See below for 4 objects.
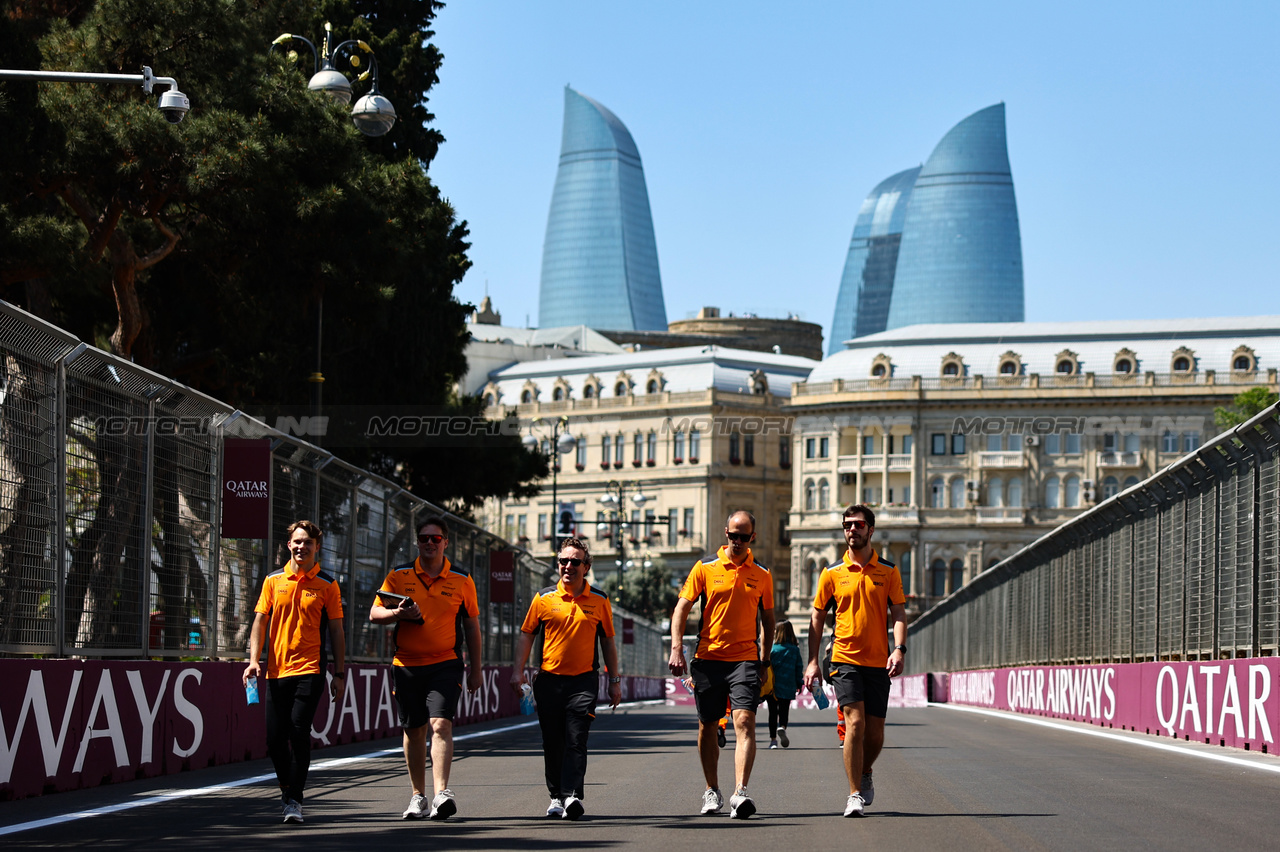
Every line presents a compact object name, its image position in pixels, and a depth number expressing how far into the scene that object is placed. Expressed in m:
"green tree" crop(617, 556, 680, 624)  118.44
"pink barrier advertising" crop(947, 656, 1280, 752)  18.58
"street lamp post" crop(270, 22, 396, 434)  25.86
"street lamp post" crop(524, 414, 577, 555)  58.46
